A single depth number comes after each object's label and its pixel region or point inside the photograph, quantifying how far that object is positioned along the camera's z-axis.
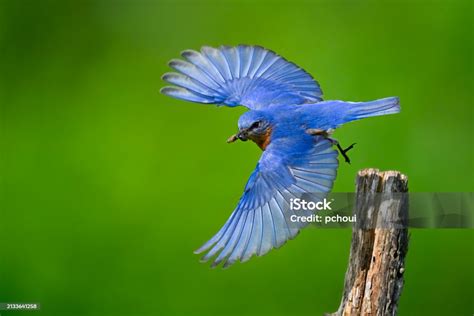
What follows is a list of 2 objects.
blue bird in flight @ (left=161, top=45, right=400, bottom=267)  8.98
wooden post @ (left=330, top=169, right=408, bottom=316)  7.99
